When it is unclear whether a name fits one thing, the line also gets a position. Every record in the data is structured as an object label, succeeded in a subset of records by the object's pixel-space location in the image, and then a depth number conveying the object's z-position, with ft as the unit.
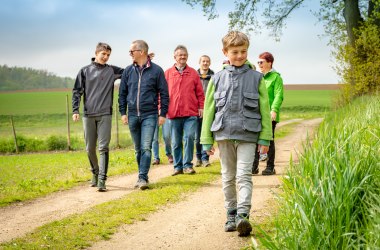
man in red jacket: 35.14
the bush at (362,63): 76.95
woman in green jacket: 31.55
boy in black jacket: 30.37
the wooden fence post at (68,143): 84.99
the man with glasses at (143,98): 29.91
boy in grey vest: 19.36
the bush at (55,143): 88.89
